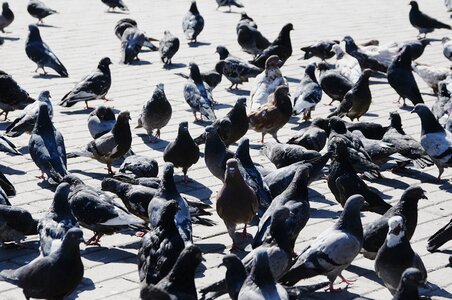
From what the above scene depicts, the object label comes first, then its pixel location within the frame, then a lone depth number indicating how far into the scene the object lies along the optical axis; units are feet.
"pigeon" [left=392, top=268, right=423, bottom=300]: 21.13
